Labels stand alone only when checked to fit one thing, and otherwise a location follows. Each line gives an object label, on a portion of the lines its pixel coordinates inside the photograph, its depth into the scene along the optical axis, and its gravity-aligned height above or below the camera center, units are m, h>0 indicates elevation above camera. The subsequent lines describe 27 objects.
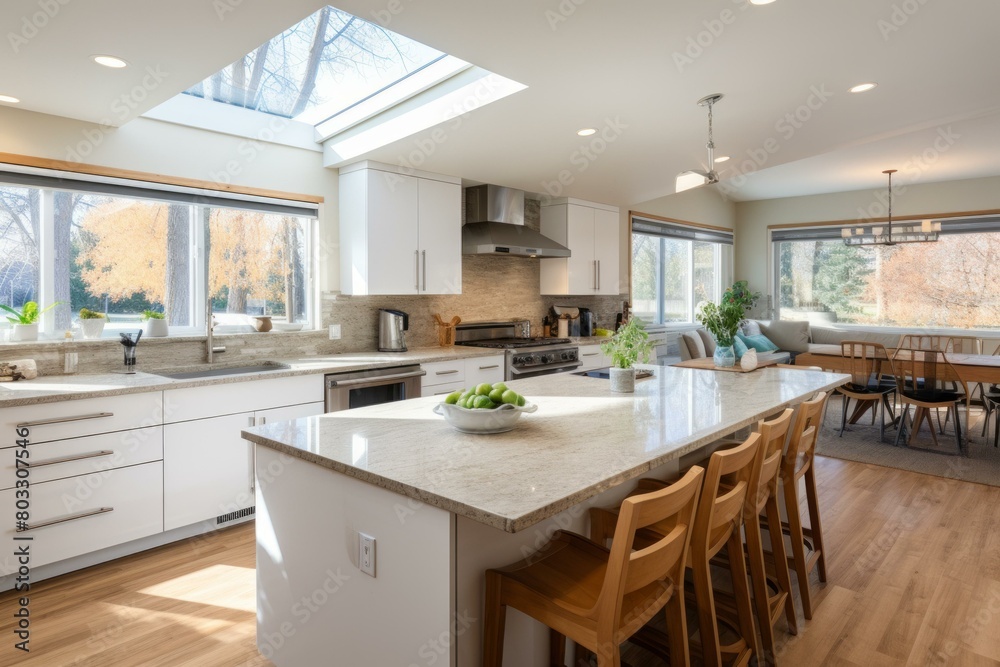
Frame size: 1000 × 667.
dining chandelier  6.12 +1.03
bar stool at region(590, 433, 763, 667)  1.67 -0.65
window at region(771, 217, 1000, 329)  7.09 +0.61
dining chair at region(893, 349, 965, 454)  4.91 -0.48
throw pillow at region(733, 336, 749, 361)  6.87 -0.24
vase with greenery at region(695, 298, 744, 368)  3.58 +0.01
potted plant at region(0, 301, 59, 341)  3.06 +0.03
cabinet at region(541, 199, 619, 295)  5.68 +0.79
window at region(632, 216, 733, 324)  7.28 +0.77
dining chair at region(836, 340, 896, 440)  5.38 -0.48
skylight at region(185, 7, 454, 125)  3.10 +1.47
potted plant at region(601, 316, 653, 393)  2.51 -0.11
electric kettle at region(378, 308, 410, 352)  4.41 -0.01
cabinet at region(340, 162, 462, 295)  4.09 +0.69
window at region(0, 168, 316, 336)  3.16 +0.45
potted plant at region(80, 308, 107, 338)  3.25 +0.03
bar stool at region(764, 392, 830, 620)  2.34 -0.61
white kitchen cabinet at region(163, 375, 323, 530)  3.05 -0.61
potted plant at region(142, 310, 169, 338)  3.50 +0.02
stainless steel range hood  4.89 +0.86
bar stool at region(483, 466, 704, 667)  1.31 -0.64
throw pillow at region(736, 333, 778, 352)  7.37 -0.20
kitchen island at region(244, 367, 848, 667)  1.41 -0.46
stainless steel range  4.68 -0.16
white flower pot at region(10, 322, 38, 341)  3.06 -0.02
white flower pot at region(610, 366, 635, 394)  2.64 -0.23
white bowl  1.88 -0.29
